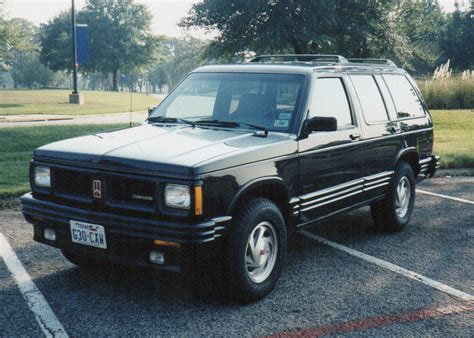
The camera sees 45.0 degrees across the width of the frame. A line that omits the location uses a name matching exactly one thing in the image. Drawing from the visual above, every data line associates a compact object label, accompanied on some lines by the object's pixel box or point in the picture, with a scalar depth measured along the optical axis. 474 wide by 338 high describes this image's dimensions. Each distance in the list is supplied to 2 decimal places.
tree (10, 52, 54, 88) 92.03
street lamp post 28.22
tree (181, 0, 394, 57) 21.34
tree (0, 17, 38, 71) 42.16
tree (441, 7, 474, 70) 56.44
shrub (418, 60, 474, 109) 22.83
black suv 3.84
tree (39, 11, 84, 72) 67.12
